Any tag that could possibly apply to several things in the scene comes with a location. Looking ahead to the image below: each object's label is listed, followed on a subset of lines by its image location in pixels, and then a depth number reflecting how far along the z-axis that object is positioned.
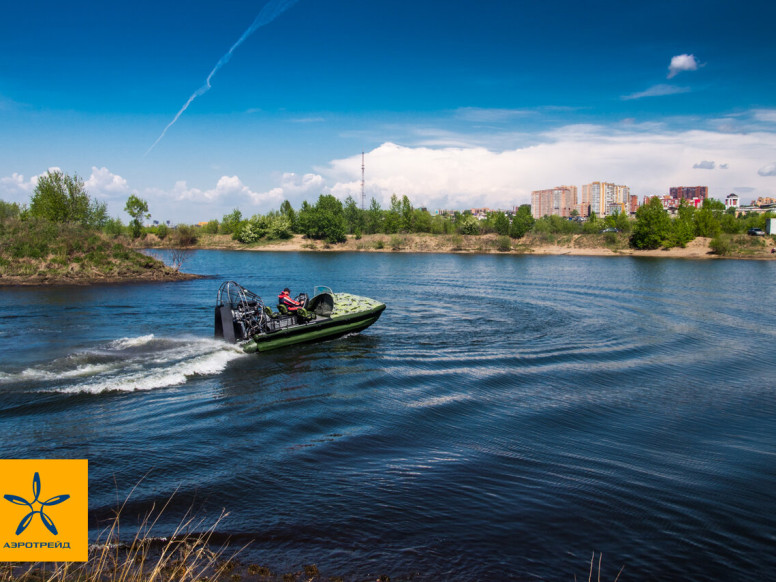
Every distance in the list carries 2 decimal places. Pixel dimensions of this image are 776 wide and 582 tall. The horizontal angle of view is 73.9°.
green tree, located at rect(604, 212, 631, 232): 105.00
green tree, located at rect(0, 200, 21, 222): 70.97
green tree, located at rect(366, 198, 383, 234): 127.06
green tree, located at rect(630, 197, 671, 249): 87.12
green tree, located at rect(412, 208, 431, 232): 122.69
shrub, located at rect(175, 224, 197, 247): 109.19
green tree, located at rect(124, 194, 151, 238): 98.91
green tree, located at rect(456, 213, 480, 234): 110.88
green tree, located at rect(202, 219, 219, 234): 136.25
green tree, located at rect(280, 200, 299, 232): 117.94
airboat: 18.83
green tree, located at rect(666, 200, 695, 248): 85.31
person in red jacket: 19.94
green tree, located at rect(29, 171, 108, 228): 50.16
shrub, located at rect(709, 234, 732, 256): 79.12
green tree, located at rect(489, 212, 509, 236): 105.25
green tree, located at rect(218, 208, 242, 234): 129.85
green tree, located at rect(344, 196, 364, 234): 131.65
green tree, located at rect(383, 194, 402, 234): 123.12
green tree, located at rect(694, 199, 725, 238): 88.00
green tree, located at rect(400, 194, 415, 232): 123.00
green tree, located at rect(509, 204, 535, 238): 102.75
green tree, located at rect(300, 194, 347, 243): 107.50
